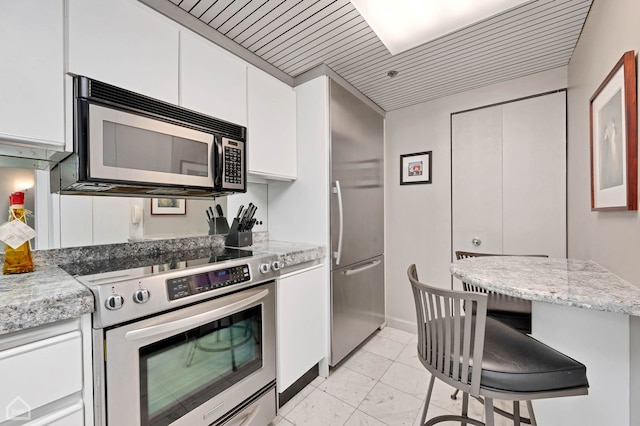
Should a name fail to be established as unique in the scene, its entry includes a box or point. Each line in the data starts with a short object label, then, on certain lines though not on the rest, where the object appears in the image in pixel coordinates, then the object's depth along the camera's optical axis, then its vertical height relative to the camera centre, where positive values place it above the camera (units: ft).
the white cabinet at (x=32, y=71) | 3.15 +1.81
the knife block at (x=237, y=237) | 6.19 -0.56
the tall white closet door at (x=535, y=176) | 6.91 +0.95
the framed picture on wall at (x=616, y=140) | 3.30 +1.02
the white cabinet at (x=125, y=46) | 3.70 +2.63
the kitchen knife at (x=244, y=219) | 6.29 -0.15
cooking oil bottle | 3.53 -0.51
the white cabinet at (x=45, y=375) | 2.43 -1.59
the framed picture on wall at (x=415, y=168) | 8.89 +1.52
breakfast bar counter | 2.72 -1.44
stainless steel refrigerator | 6.93 -0.27
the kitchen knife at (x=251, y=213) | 6.39 +0.00
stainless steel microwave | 3.72 +1.09
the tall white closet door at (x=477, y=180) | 7.74 +0.96
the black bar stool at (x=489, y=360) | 2.81 -1.72
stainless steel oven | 3.09 -1.86
